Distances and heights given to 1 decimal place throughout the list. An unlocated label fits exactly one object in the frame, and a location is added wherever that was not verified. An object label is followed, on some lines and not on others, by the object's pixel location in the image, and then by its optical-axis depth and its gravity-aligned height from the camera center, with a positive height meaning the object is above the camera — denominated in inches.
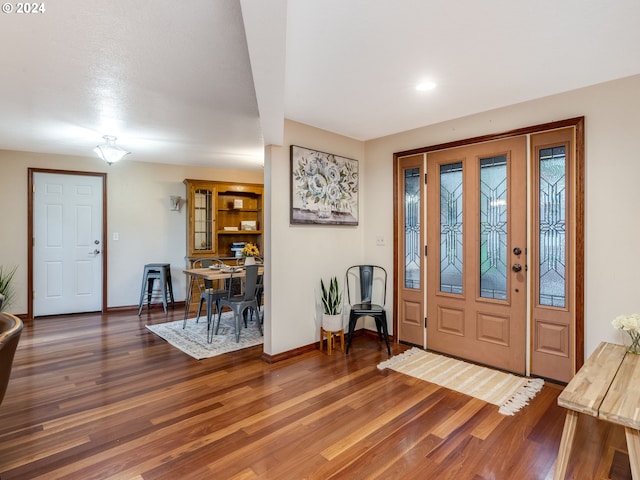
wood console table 57.5 -28.5
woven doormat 103.2 -45.9
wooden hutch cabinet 231.9 +16.8
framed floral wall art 138.1 +21.9
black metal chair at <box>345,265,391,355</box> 141.5 -24.3
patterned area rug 146.7 -44.4
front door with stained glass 120.3 -4.7
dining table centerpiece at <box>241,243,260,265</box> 172.7 -6.9
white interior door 199.6 -1.3
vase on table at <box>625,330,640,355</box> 87.4 -26.0
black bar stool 212.7 -24.6
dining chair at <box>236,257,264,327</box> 178.2 -28.0
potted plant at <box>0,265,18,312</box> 187.8 -20.9
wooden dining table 161.6 -15.4
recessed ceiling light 103.0 +45.6
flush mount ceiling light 160.9 +41.1
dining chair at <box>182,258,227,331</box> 173.6 -26.5
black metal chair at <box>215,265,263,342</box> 158.9 -27.3
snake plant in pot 142.8 -27.5
